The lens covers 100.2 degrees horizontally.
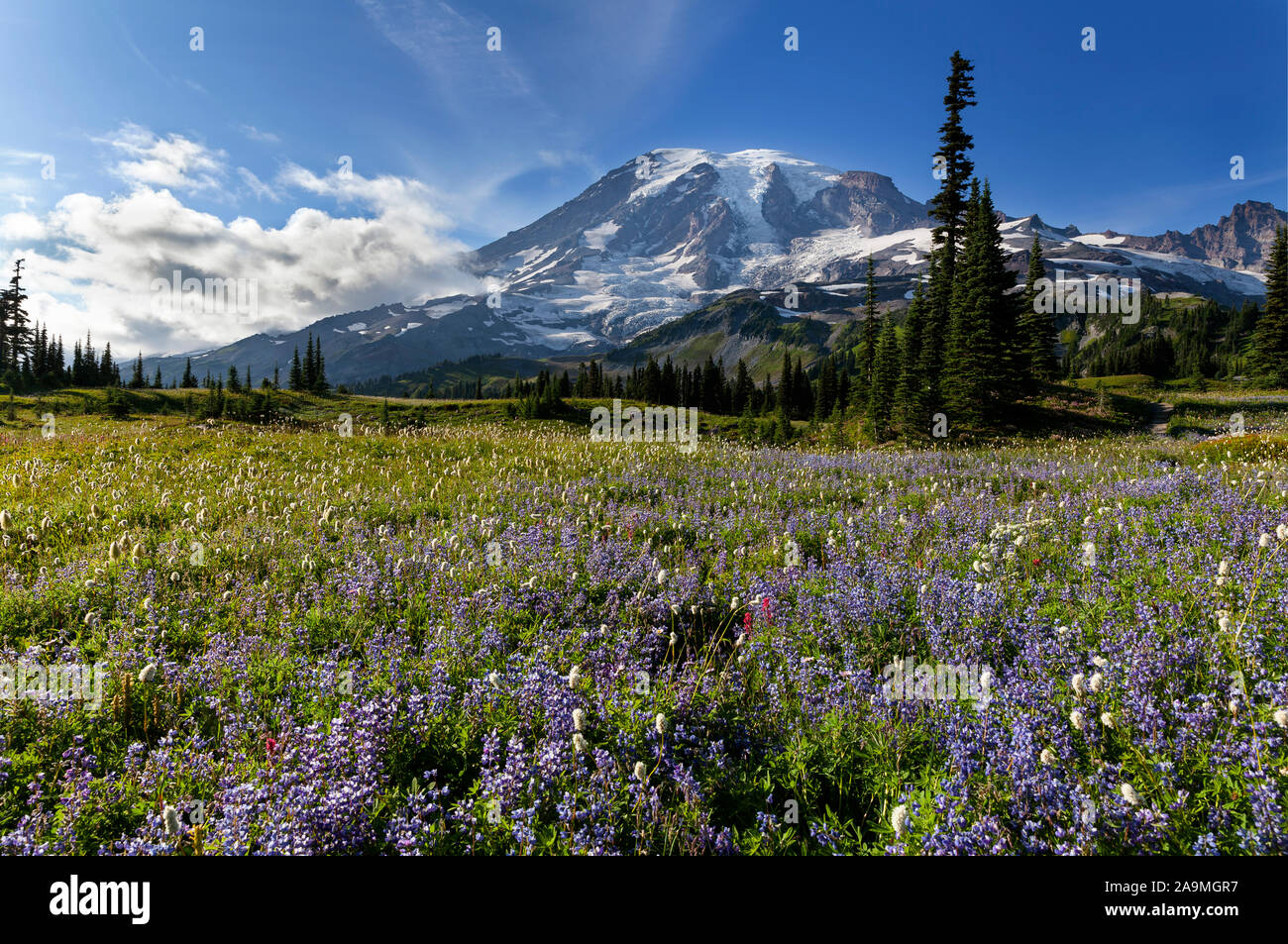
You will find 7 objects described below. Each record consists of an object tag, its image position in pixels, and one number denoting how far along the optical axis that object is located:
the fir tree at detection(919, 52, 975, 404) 41.03
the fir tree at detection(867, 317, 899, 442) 45.56
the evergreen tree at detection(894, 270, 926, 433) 38.59
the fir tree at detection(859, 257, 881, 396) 58.72
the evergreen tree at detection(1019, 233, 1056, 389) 45.91
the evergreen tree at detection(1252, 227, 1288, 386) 56.31
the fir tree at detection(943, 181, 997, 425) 33.03
